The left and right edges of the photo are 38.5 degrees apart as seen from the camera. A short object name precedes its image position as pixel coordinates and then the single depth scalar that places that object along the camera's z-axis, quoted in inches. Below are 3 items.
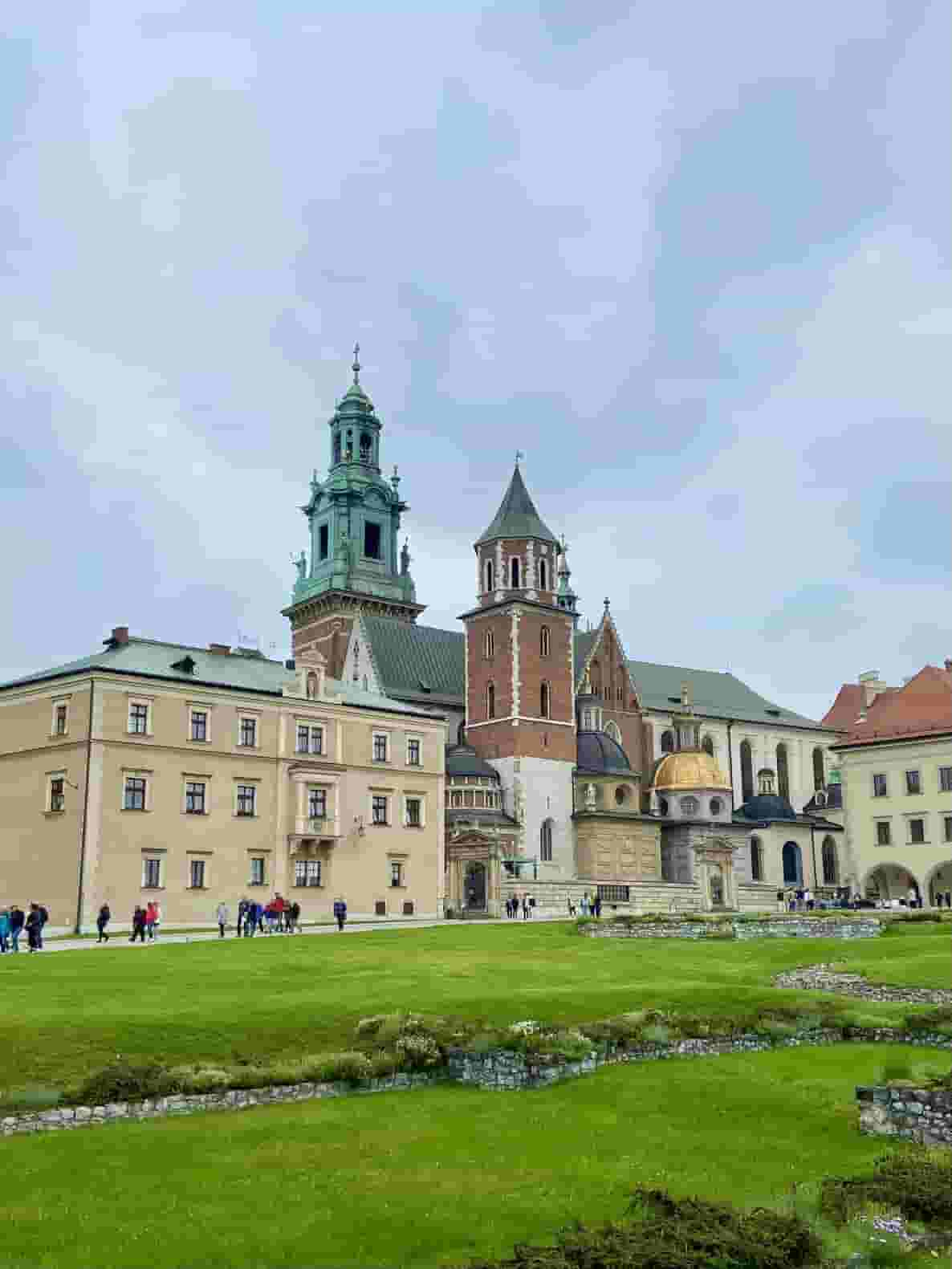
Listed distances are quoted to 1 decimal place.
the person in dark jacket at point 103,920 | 1775.3
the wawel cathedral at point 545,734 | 3240.7
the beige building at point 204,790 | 2247.8
